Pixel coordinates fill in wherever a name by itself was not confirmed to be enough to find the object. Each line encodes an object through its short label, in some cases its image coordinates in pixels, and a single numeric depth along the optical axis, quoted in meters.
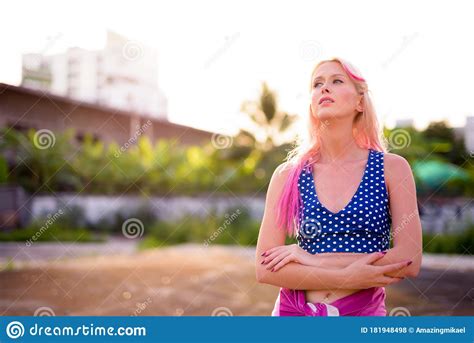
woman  1.70
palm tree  16.25
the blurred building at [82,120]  11.48
